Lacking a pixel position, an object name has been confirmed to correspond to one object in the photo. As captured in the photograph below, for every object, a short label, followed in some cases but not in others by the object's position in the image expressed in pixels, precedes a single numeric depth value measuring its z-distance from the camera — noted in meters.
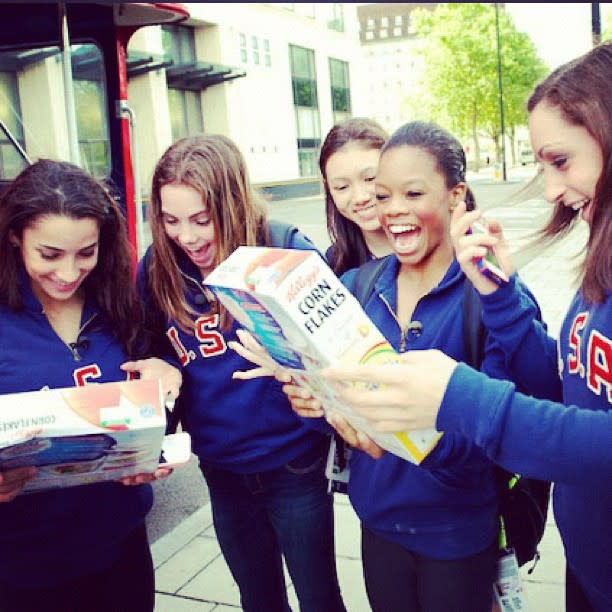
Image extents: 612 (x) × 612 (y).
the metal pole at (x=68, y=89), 4.14
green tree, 37.84
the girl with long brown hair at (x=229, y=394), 2.04
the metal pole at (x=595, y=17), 5.99
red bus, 4.12
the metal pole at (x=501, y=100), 33.00
